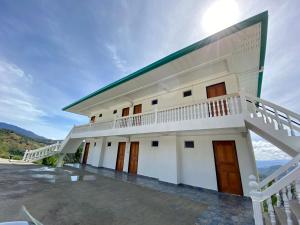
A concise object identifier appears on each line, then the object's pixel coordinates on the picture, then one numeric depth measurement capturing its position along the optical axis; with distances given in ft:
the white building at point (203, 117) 12.45
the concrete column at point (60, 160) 39.25
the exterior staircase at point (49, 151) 38.68
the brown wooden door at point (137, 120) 23.70
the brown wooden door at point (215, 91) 16.62
